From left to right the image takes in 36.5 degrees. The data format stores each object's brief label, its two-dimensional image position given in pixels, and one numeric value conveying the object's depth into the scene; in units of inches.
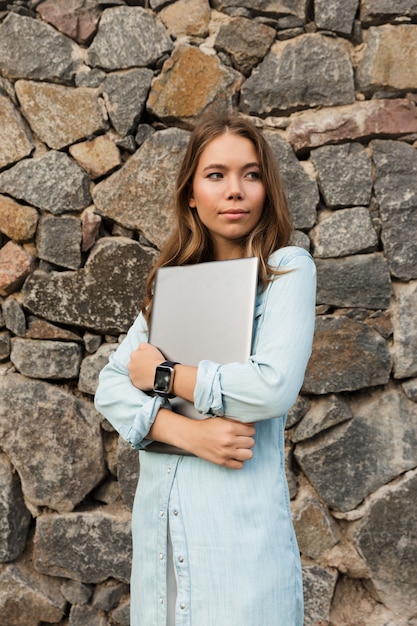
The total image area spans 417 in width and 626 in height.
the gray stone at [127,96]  88.7
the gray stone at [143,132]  89.3
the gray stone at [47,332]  88.6
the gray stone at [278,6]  86.8
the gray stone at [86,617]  88.2
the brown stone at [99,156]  89.4
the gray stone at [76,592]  88.0
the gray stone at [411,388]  82.8
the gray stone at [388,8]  85.2
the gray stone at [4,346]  90.1
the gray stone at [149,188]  87.7
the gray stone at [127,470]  86.9
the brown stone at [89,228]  89.1
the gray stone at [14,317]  89.1
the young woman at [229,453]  43.9
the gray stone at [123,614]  87.4
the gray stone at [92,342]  88.6
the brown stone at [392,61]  85.4
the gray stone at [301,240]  85.0
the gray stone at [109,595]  87.4
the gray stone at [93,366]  88.0
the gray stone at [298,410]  84.3
